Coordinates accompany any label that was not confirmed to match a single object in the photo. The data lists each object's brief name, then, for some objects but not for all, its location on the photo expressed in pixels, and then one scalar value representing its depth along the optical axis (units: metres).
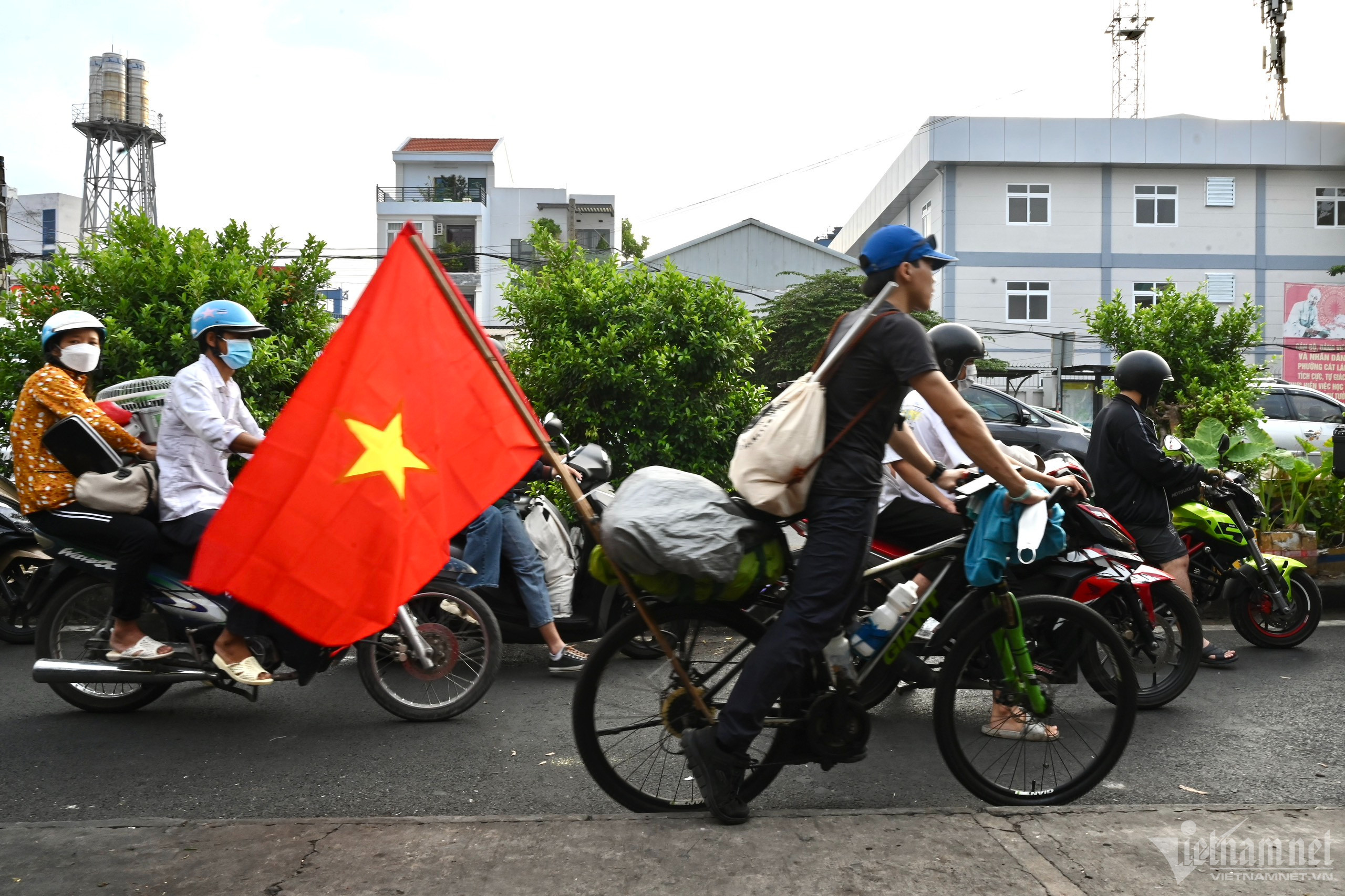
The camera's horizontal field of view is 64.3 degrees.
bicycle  3.45
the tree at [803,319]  25.39
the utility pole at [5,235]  26.27
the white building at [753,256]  39.31
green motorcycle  6.06
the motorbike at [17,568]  6.70
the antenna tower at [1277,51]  33.69
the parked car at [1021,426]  16.45
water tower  52.16
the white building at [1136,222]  35.28
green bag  3.32
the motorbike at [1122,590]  4.50
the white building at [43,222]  60.78
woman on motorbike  4.80
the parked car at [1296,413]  17.02
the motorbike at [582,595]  5.90
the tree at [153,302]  7.71
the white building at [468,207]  50.94
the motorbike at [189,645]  4.80
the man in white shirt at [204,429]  4.78
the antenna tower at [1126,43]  38.47
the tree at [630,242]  48.82
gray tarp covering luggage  3.19
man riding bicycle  3.27
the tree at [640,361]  8.12
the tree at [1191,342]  11.06
